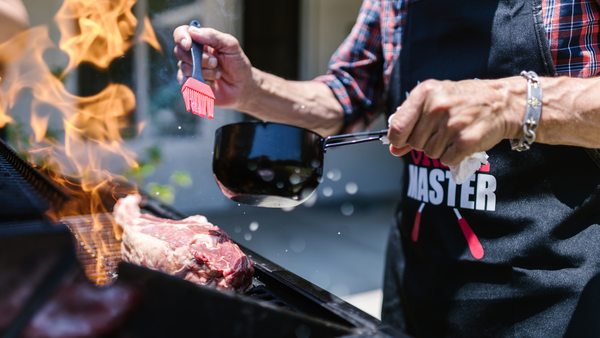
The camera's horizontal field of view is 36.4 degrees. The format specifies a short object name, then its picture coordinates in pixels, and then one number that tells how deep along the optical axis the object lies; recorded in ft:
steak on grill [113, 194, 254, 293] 3.67
